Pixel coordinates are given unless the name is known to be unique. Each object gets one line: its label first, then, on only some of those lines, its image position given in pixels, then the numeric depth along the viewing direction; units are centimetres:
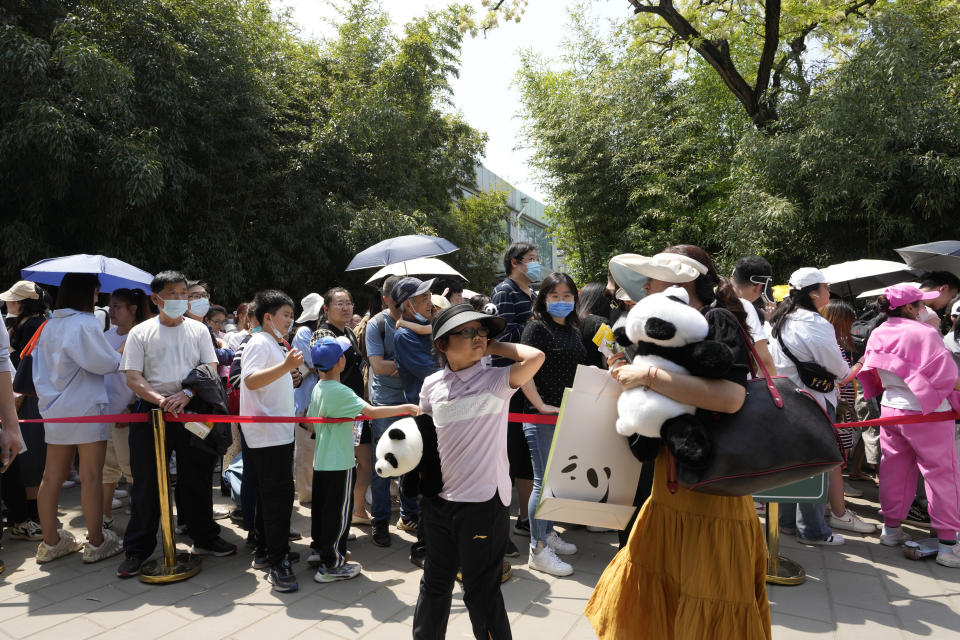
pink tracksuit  409
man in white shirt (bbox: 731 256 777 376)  432
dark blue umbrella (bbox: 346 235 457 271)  666
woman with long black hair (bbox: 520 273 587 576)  405
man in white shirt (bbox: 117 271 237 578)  392
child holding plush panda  248
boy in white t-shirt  377
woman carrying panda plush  208
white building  3191
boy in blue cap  378
